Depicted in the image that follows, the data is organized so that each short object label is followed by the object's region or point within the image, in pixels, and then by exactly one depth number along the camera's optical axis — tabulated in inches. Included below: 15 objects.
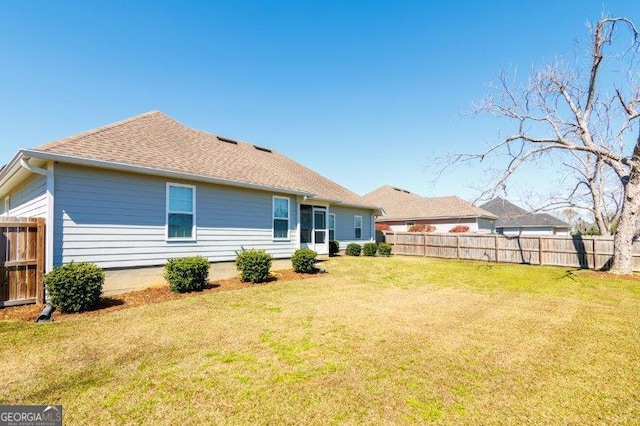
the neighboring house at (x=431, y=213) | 1113.3
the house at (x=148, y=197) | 287.0
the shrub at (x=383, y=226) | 1227.9
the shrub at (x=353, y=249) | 711.7
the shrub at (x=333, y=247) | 670.5
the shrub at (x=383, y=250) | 747.4
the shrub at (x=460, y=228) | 1087.8
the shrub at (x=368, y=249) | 730.8
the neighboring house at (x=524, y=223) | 1346.0
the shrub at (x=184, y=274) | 313.3
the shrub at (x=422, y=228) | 1089.1
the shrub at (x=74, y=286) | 240.4
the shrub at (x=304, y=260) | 438.3
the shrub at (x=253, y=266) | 371.6
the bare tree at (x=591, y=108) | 465.1
